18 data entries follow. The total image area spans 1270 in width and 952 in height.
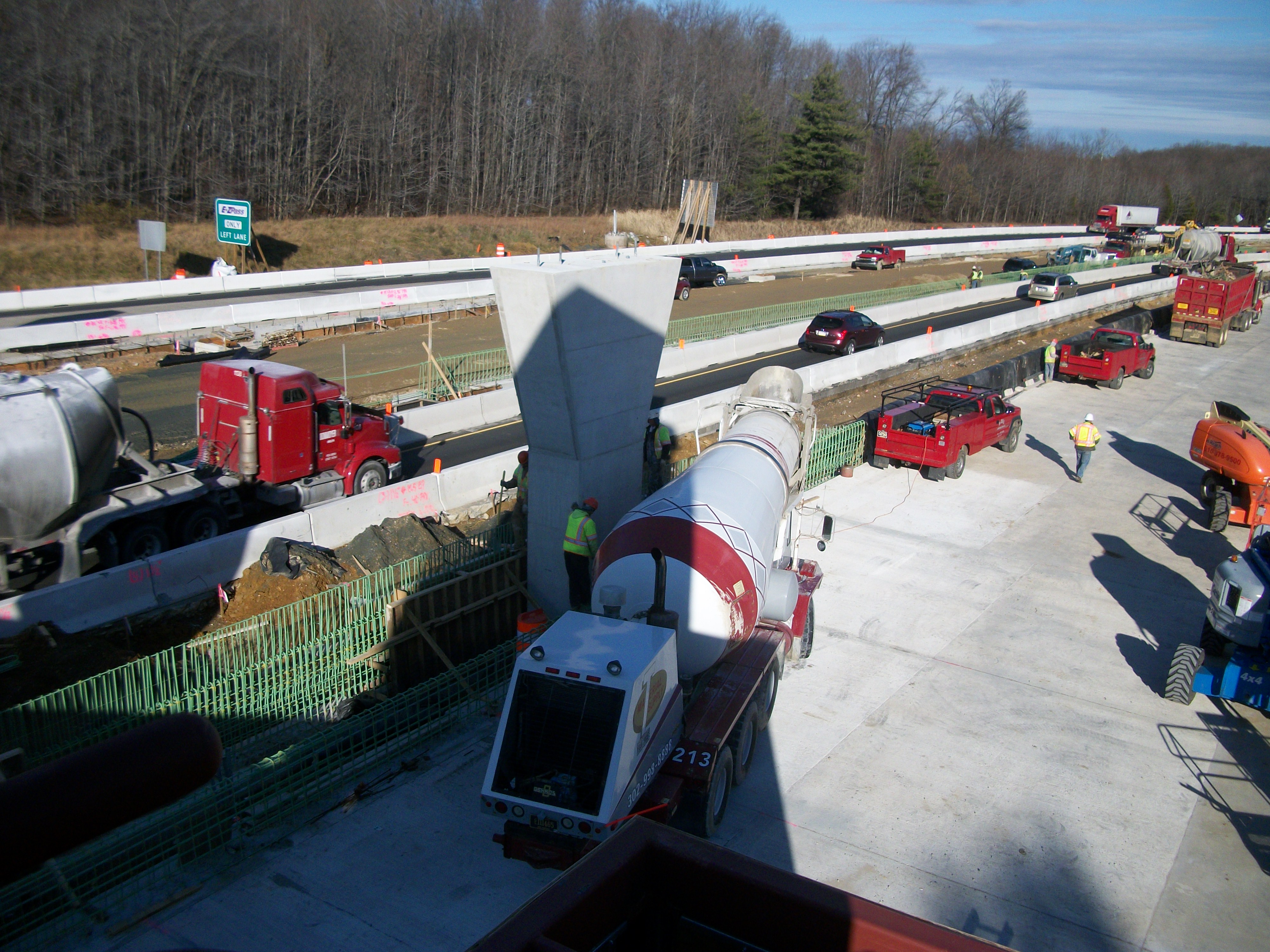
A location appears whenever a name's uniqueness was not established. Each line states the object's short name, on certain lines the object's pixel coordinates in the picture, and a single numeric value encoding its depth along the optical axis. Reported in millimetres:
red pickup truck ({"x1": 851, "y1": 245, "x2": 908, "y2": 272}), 55844
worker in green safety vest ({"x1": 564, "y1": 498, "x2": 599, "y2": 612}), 12102
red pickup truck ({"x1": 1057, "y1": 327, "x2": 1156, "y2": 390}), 28453
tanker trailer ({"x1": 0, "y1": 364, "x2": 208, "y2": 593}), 11703
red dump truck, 36594
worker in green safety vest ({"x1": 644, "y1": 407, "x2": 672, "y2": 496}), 16500
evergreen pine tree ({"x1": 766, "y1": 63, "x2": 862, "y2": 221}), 82875
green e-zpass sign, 37688
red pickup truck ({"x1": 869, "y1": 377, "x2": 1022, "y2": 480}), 19703
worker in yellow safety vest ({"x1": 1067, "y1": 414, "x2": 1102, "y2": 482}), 20250
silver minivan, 42406
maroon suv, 30953
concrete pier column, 11914
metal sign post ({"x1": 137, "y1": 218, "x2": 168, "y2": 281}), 34656
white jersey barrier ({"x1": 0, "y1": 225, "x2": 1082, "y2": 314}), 31469
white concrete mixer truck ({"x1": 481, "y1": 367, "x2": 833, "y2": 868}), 7844
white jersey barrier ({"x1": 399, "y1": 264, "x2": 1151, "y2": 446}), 22766
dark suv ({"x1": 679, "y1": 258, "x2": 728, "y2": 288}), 43562
